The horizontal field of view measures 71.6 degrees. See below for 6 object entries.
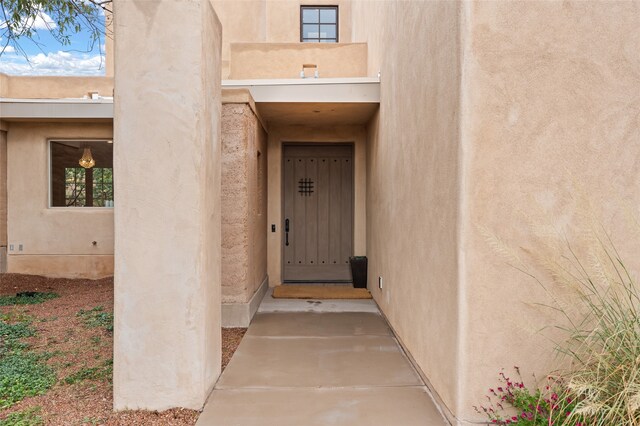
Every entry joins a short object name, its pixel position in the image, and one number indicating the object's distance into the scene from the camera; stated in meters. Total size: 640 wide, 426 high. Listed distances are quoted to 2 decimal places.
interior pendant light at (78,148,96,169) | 8.97
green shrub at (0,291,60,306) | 6.75
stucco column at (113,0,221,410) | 3.18
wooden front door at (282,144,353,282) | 8.77
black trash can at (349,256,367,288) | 8.02
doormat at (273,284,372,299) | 7.33
